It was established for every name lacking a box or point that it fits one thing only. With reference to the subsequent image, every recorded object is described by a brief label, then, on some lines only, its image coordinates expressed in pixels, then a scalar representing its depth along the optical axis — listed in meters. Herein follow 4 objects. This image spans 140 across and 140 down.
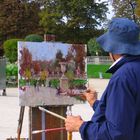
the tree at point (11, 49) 29.84
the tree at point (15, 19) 47.87
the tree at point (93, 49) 41.00
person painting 2.09
